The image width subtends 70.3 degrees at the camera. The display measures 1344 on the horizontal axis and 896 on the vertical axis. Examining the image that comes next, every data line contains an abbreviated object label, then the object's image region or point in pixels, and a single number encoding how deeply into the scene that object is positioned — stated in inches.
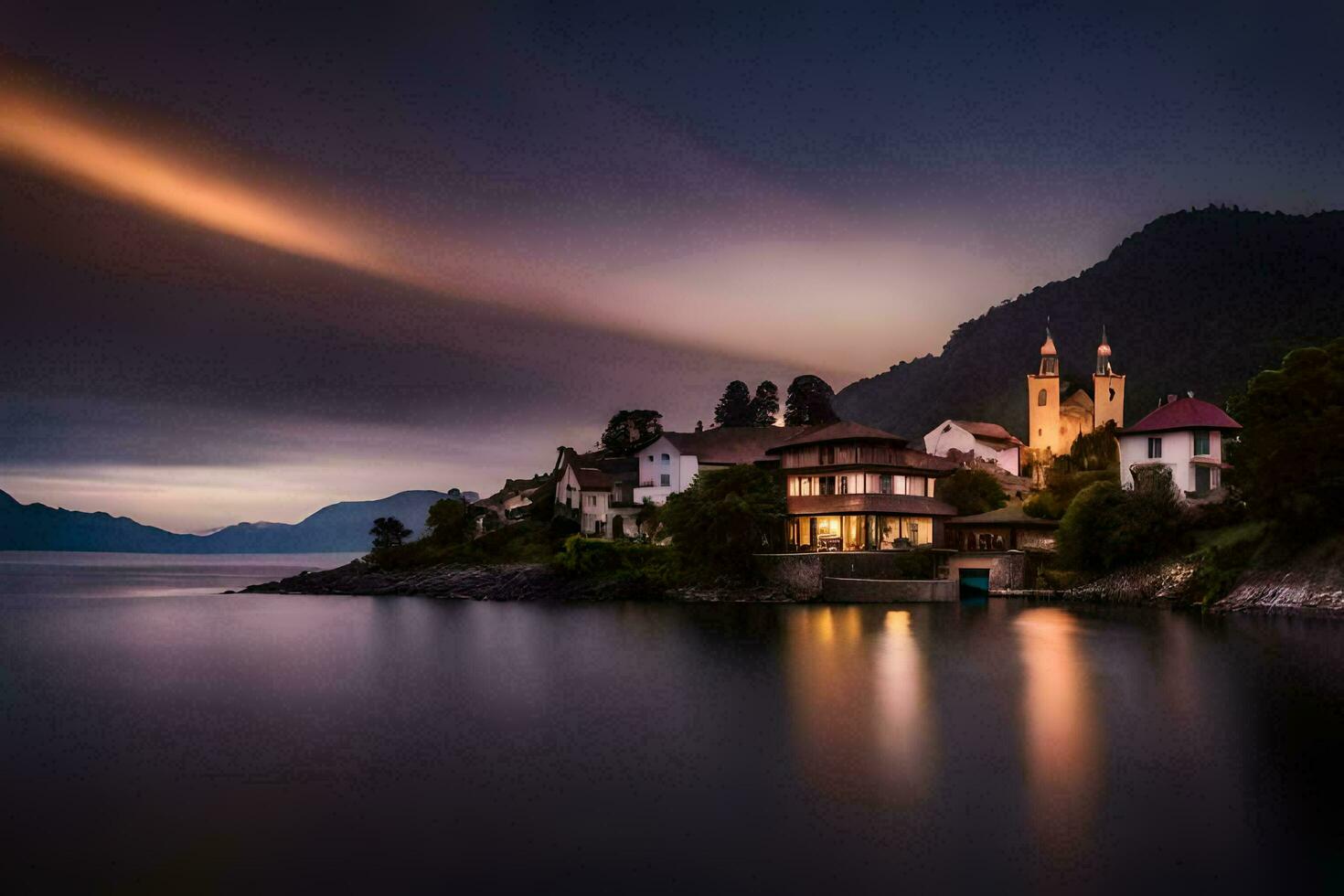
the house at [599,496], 2723.9
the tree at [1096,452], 3011.8
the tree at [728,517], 2142.0
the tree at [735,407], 3791.8
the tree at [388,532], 3105.3
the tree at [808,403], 3521.2
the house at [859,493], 2240.4
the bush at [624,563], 2295.8
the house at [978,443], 3380.9
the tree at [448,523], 3002.0
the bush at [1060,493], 2347.4
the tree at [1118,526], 1974.7
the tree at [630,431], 3267.7
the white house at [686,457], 2753.4
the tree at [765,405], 3782.0
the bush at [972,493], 2447.1
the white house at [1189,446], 2149.4
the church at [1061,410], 3710.6
